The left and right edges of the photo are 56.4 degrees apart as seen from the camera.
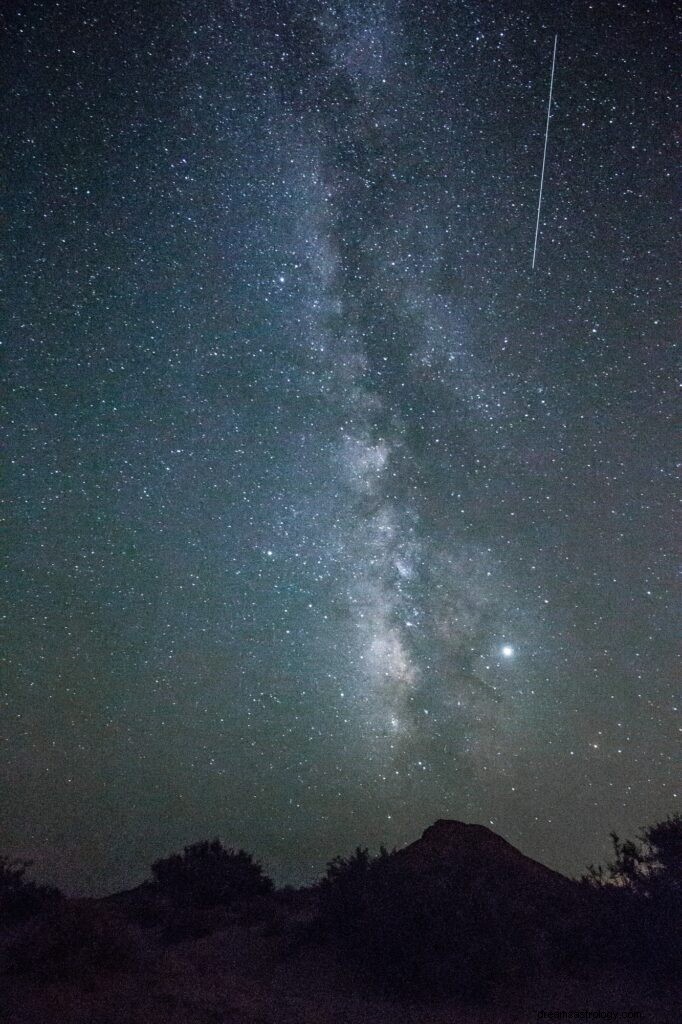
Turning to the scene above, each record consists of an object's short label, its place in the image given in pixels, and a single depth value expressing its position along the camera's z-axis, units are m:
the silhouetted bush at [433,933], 8.32
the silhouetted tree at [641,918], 8.95
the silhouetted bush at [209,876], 15.45
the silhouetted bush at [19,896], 13.93
